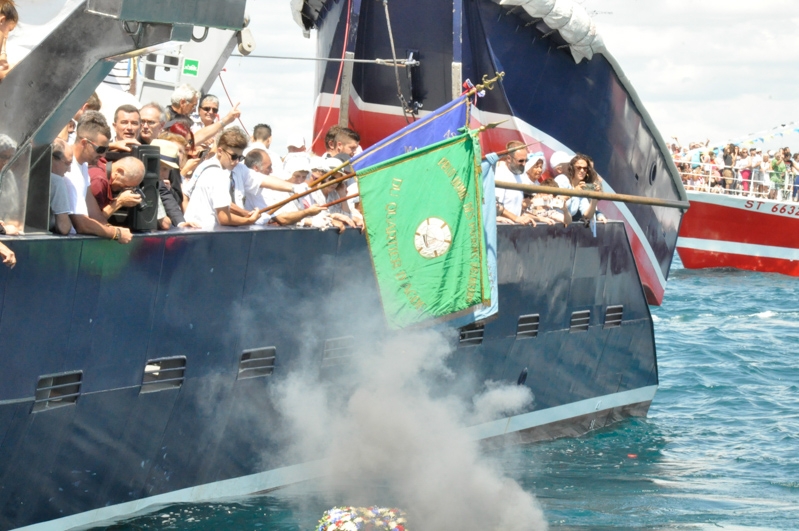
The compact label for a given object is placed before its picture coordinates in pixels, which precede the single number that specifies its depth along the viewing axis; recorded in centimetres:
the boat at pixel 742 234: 7087
